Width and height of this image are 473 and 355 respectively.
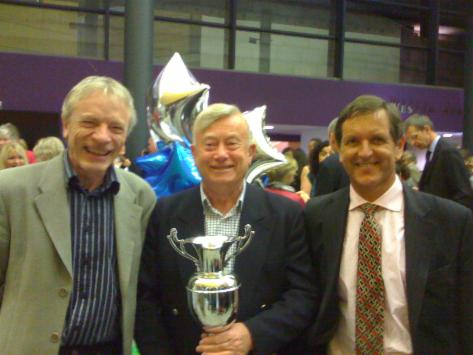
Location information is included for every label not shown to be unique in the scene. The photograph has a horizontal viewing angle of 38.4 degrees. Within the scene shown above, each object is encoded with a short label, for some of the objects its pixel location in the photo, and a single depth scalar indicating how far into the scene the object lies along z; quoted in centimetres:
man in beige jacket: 212
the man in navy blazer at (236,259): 231
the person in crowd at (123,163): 629
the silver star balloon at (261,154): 411
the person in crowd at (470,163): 894
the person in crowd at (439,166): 521
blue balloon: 386
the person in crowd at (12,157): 521
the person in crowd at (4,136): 579
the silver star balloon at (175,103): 414
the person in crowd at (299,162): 772
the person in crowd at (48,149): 537
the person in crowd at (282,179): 425
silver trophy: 209
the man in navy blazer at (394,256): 224
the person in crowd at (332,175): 443
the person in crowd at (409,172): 681
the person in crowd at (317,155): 596
